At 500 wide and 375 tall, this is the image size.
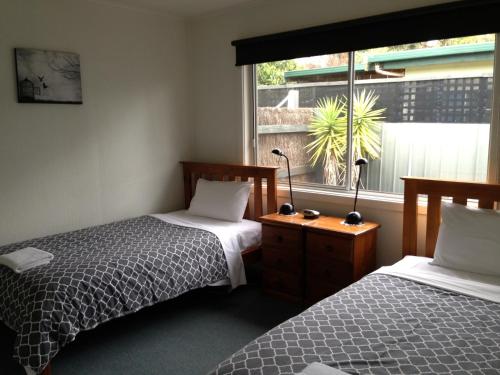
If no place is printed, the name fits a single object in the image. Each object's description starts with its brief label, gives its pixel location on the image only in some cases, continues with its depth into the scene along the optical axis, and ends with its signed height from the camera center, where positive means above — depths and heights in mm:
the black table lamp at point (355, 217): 2844 -594
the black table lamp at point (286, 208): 3242 -601
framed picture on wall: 2975 +388
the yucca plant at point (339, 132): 3062 -25
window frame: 2467 -98
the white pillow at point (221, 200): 3490 -592
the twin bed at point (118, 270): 2146 -843
